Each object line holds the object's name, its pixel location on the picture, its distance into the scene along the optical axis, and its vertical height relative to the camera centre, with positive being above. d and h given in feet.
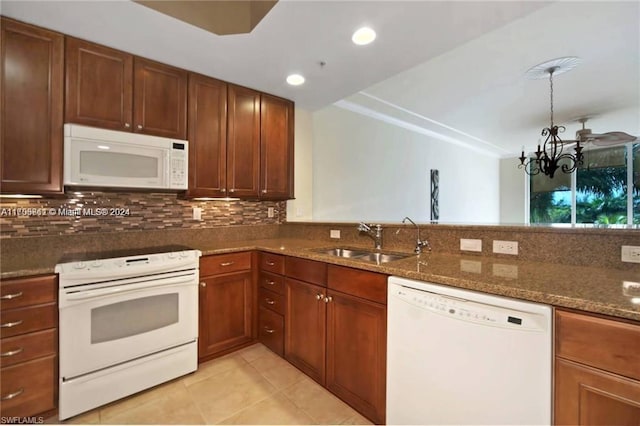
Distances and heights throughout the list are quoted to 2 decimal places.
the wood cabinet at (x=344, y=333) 4.86 -2.41
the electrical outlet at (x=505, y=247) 5.28 -0.62
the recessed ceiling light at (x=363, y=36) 5.73 +3.81
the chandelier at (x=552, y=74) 8.79 +4.85
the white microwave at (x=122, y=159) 5.84 +1.23
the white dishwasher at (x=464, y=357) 3.16 -1.88
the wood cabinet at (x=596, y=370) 2.67 -1.58
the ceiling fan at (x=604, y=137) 11.57 +3.32
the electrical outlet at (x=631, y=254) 4.14 -0.57
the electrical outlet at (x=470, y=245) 5.70 -0.62
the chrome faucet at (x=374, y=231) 7.10 -0.44
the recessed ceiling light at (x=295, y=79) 7.84 +3.91
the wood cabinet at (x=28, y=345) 4.69 -2.35
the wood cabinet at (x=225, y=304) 6.95 -2.40
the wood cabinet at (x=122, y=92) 5.96 +2.85
